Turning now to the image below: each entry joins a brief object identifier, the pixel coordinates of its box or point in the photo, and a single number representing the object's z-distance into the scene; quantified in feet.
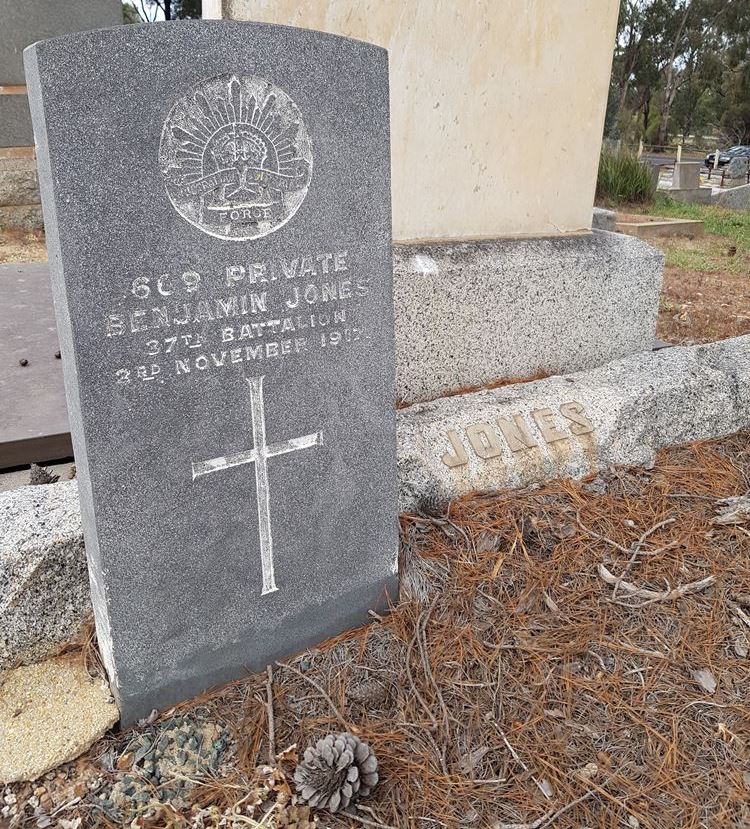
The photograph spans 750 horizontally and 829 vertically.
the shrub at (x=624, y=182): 34.68
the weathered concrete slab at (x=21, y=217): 23.79
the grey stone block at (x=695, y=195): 41.73
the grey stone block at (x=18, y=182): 23.34
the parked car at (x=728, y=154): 81.21
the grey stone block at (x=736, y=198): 41.11
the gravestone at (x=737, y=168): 61.67
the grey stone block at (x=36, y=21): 22.25
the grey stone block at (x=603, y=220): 20.20
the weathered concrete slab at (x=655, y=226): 27.45
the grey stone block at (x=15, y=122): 22.86
